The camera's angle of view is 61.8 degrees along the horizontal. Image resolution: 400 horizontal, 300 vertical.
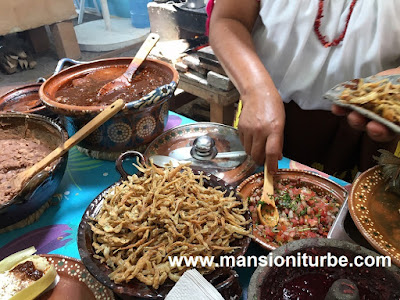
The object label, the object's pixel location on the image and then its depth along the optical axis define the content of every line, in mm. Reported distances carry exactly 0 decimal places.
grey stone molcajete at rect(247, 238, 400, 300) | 793
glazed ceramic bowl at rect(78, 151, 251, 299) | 859
